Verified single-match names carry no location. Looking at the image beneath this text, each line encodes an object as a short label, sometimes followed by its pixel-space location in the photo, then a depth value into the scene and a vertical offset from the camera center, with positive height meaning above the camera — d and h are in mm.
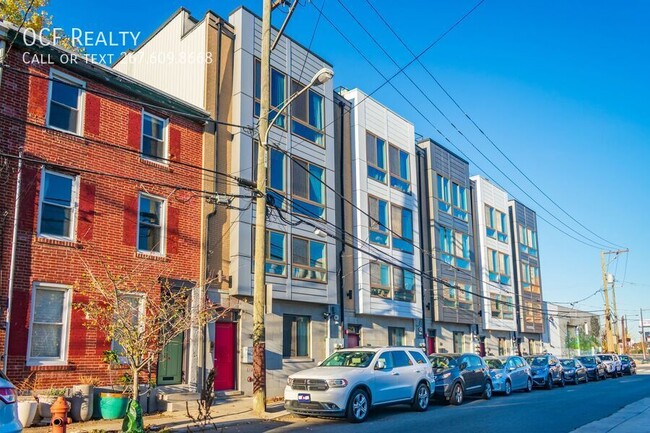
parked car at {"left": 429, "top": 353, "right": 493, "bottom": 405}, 16703 -1417
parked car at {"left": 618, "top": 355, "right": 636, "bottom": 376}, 37125 -2447
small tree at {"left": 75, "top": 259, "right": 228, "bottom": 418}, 12141 +502
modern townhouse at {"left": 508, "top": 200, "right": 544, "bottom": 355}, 39312 +3321
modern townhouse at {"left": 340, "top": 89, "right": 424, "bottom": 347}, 23484 +4114
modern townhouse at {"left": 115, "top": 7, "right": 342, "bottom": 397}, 18172 +4817
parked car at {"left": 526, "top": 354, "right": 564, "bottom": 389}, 23688 -1747
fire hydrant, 8742 -1234
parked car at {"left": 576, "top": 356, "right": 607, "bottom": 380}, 30938 -2108
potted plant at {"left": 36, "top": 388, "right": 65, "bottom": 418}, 12047 -1382
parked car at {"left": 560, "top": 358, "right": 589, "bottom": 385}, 27109 -2041
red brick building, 13484 +3272
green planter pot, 13023 -1621
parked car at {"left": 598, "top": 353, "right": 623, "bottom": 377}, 34062 -2184
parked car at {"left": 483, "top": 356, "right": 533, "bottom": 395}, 20078 -1615
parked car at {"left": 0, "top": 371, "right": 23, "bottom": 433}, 6316 -828
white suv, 12711 -1233
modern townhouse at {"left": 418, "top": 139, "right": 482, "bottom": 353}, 28969 +3836
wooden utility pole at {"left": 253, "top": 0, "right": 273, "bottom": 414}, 13586 +1937
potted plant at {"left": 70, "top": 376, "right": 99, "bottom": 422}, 12617 -1490
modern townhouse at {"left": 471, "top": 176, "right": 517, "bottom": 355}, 34438 +3596
